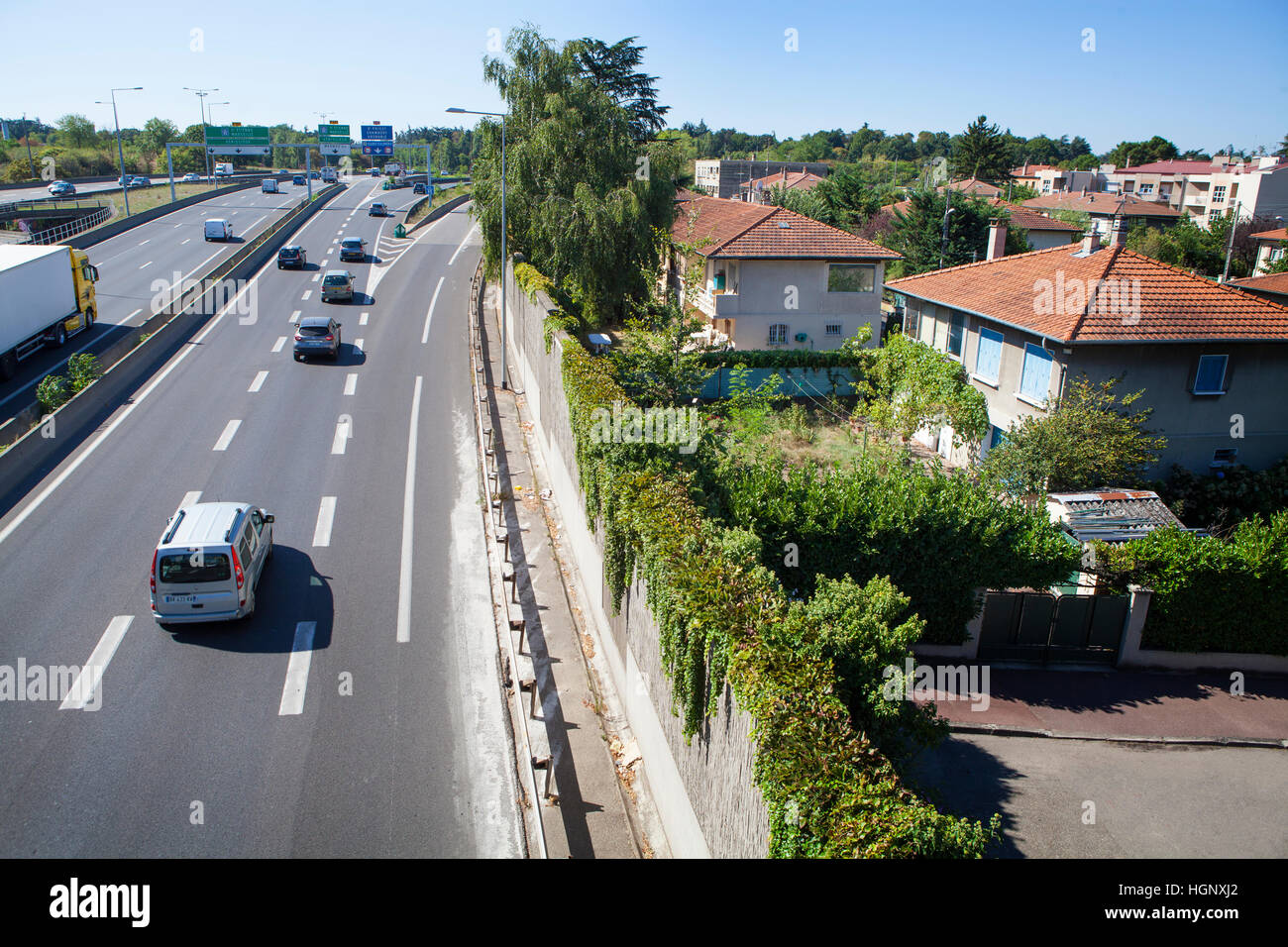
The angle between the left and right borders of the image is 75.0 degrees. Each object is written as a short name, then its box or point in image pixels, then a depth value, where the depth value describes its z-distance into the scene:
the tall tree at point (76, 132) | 106.12
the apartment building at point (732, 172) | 113.62
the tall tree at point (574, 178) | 32.50
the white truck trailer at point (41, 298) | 26.44
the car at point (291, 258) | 44.19
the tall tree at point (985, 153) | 85.12
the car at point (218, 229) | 50.53
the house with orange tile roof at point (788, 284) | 34.97
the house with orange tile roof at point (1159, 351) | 22.14
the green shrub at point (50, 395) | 22.92
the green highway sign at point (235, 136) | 77.81
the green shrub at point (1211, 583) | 15.51
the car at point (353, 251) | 47.66
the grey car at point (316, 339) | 28.86
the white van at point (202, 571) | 13.27
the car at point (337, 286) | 37.66
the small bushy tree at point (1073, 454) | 20.31
